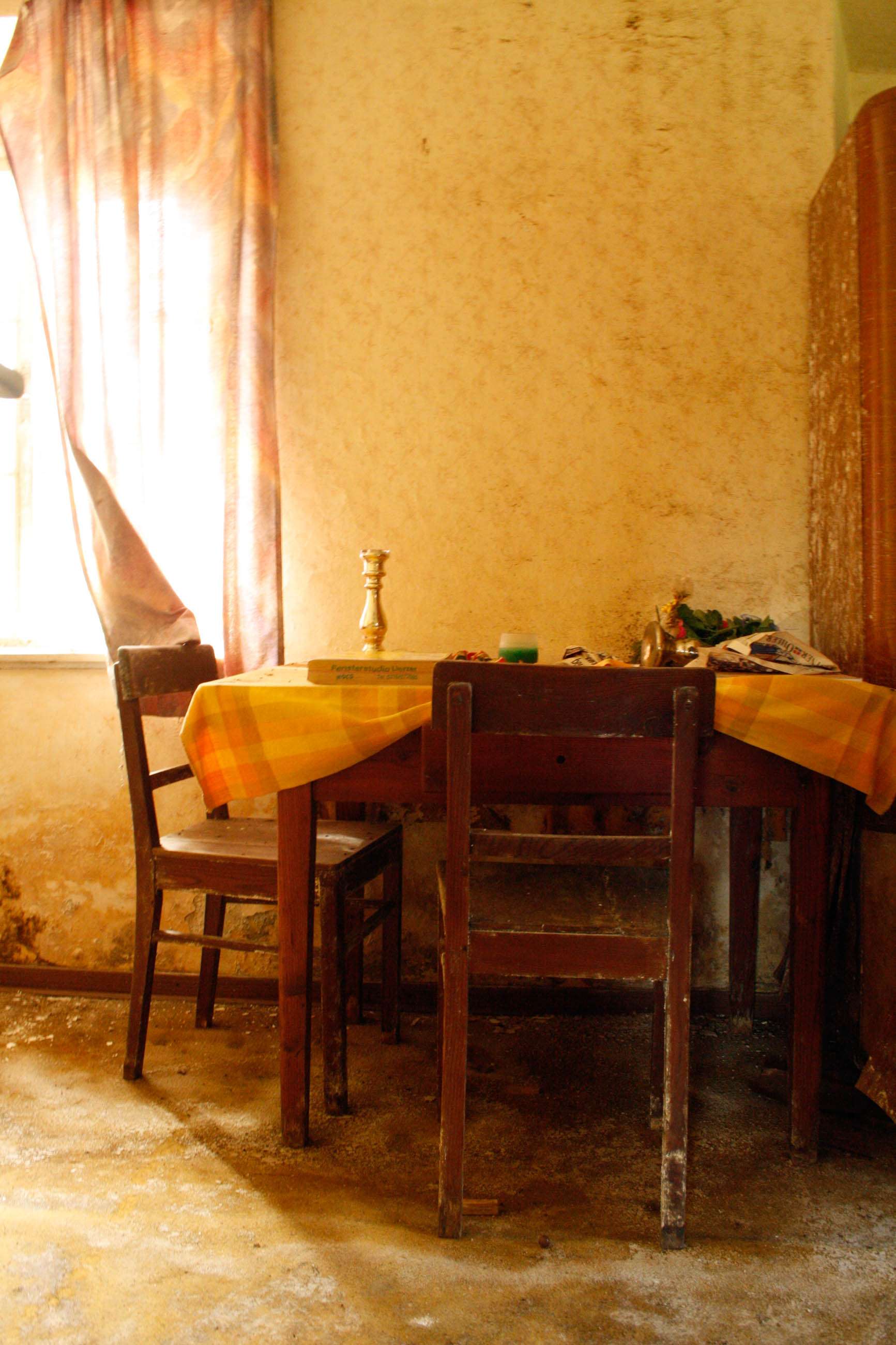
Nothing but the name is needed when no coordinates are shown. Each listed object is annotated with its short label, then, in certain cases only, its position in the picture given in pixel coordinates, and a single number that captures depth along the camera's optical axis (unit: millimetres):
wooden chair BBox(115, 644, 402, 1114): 1860
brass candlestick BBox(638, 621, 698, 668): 1942
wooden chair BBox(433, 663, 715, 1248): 1372
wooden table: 1669
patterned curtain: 2453
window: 2754
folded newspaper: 1813
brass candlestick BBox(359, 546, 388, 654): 2148
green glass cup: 1996
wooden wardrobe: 1938
